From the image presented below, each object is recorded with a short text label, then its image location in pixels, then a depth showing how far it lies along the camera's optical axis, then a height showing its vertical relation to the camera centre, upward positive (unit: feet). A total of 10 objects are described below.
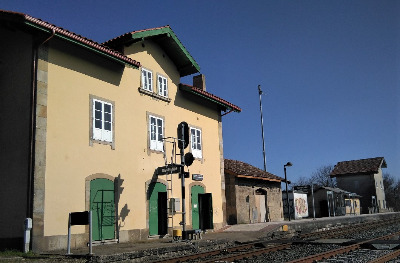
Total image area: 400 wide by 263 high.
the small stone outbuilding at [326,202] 130.82 -2.89
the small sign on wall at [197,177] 59.06 +3.16
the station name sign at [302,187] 104.27 +2.05
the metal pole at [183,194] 47.62 +0.48
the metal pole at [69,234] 34.90 -2.97
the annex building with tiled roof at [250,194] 75.56 +0.44
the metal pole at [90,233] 32.70 -2.72
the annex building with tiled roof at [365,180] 173.37 +5.97
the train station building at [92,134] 38.37 +7.66
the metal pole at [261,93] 124.53 +32.39
